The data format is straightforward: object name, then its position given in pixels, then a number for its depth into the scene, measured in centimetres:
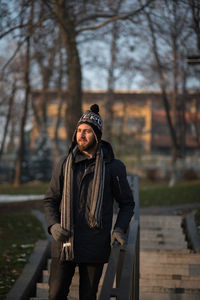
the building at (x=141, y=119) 3014
